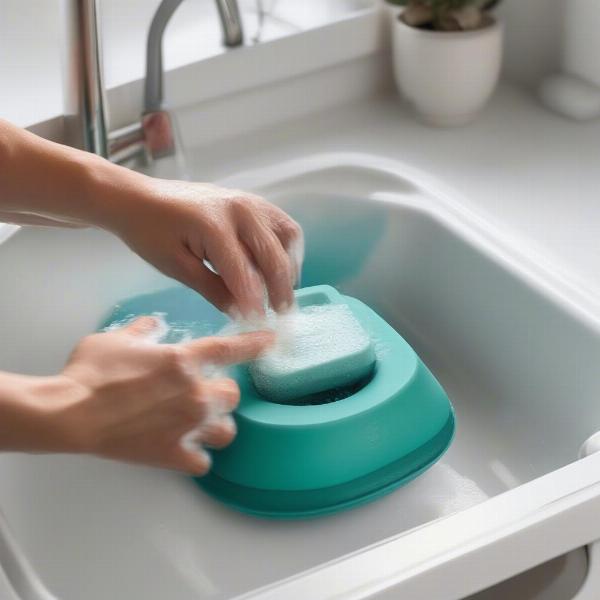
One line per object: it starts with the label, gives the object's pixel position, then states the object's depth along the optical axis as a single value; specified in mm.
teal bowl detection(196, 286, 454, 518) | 1085
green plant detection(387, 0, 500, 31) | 1393
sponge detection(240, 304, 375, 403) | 1110
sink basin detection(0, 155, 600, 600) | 939
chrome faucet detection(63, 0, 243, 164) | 1208
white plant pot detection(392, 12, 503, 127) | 1388
